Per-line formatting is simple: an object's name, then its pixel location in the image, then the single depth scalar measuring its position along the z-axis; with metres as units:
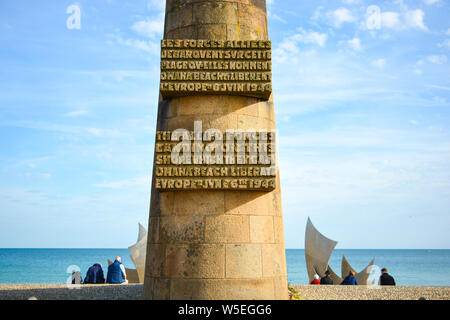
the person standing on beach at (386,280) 15.02
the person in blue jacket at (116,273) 15.45
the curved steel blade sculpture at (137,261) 27.31
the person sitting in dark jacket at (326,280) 17.08
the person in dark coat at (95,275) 15.29
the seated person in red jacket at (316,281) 17.22
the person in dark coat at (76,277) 14.98
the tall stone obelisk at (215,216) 8.43
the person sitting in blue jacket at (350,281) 16.22
